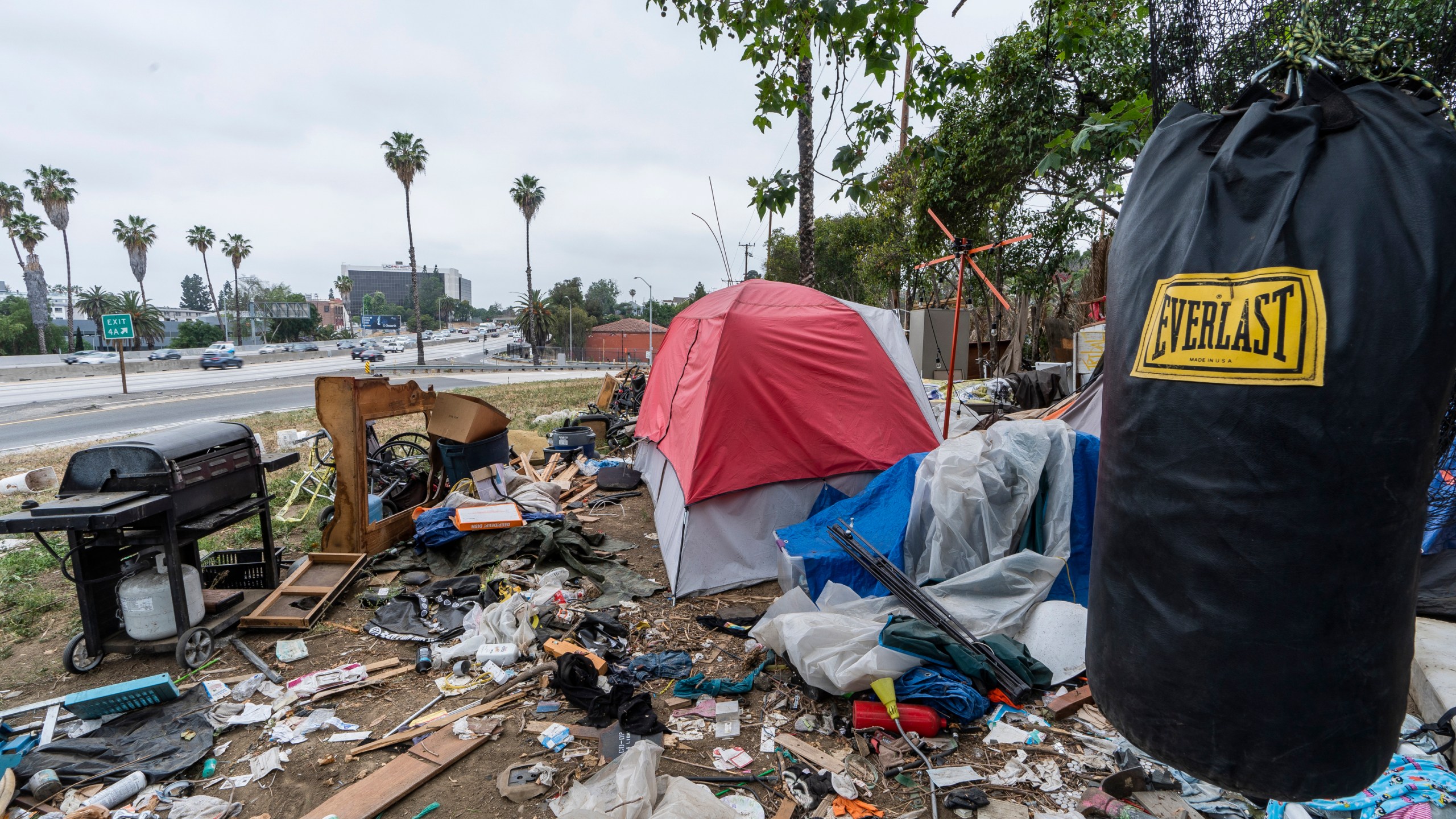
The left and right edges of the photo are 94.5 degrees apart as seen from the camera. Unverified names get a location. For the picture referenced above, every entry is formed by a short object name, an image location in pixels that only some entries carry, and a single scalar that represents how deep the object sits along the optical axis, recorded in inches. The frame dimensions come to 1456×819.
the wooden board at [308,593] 163.0
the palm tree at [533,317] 1894.7
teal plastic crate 126.2
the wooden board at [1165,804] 97.0
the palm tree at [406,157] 1370.6
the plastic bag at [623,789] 93.2
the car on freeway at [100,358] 1344.0
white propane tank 146.7
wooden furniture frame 191.6
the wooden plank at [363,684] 137.8
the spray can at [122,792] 106.2
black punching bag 43.1
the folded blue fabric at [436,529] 208.7
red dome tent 190.5
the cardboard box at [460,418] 236.2
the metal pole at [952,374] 224.8
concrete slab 103.3
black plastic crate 186.9
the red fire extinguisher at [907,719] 118.6
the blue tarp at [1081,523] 150.3
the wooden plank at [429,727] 120.8
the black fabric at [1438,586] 127.4
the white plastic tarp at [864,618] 127.3
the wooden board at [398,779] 104.7
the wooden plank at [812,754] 113.4
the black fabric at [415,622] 163.5
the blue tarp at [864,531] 166.4
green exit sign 641.6
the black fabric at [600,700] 123.1
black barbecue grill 132.6
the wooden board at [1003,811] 100.9
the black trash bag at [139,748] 113.7
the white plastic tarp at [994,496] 154.1
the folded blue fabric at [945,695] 121.3
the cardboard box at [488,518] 207.3
